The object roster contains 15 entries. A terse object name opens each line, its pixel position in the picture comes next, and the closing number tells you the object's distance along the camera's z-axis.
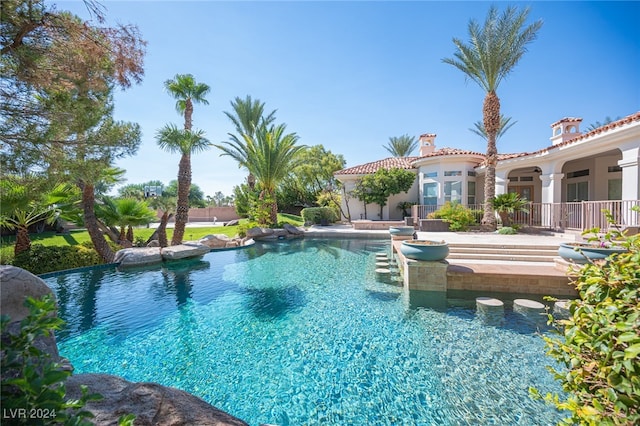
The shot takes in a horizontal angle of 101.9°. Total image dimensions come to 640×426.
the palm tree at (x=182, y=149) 12.80
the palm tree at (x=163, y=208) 13.56
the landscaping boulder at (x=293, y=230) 19.84
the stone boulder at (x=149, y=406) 2.06
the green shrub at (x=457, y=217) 15.68
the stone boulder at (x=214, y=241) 15.36
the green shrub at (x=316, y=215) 24.84
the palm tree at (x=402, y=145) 36.84
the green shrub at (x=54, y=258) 9.58
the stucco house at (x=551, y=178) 10.17
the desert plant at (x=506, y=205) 15.28
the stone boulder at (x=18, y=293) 2.78
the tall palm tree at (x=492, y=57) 14.09
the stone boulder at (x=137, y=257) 11.01
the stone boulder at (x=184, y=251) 11.76
